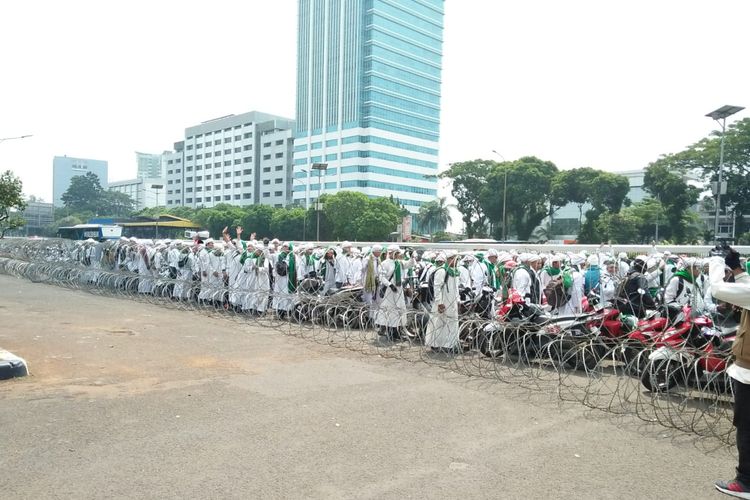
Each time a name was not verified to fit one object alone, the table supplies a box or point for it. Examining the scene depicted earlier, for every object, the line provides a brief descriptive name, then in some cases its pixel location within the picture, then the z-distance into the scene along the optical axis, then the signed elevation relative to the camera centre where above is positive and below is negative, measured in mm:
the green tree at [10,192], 23891 +1443
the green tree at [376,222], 63781 +1503
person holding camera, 4516 -1059
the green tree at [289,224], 68125 +1149
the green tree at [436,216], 82562 +2895
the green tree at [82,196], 108125 +6120
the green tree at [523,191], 54156 +4358
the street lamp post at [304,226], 61806 +876
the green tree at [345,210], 64125 +2688
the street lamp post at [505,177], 50938 +5429
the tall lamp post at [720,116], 22222 +4895
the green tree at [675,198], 43906 +3281
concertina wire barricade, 6531 -1863
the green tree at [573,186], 51031 +4660
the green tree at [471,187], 61969 +5294
